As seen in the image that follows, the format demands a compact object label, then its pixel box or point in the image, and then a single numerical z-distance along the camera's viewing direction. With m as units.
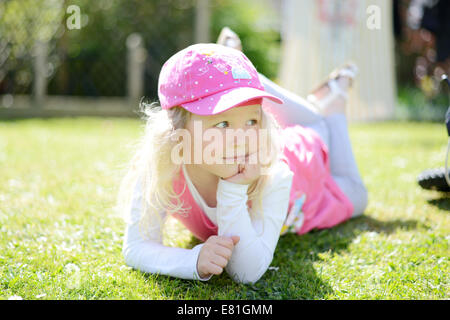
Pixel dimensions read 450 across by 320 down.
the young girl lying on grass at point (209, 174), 1.68
